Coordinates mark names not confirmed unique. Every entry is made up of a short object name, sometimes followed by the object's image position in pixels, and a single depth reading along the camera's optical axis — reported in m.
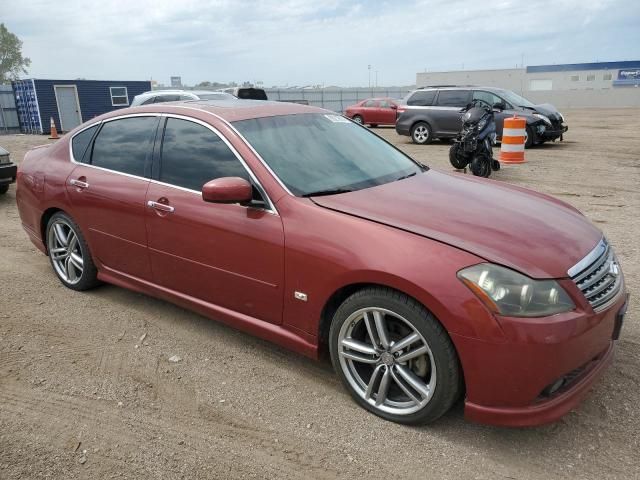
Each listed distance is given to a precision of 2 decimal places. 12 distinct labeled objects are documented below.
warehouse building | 60.50
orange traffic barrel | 11.52
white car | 14.47
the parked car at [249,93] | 18.70
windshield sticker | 4.00
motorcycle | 9.92
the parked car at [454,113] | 14.54
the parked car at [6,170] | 8.55
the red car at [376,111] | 23.84
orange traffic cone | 22.16
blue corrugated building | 25.59
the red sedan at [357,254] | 2.43
